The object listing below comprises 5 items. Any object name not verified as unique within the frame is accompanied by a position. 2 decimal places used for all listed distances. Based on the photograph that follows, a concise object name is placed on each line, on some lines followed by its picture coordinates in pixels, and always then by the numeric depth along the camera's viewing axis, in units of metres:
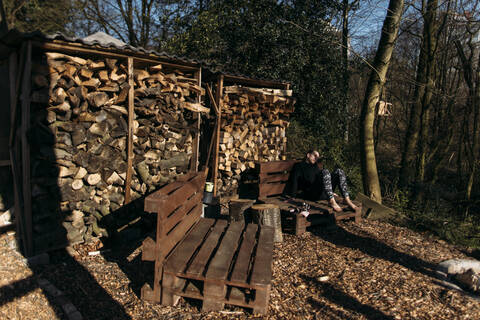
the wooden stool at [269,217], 4.99
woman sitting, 5.57
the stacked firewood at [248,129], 6.70
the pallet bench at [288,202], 5.29
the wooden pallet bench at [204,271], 3.02
